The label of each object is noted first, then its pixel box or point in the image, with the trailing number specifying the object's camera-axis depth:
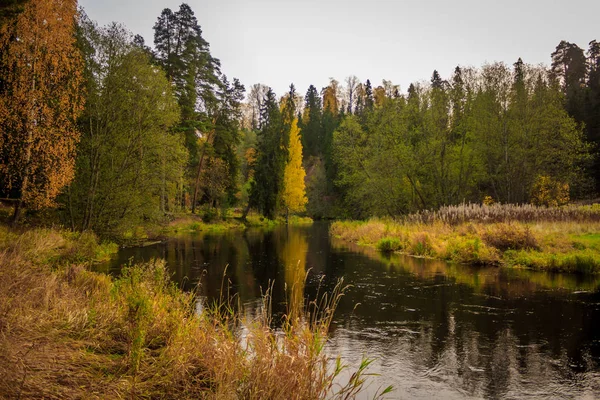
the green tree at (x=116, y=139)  19.16
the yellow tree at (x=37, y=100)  15.52
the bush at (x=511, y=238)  16.28
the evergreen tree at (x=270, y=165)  46.03
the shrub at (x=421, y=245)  19.17
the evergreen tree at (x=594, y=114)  39.71
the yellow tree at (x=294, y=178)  48.28
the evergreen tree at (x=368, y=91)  78.34
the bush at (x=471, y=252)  16.17
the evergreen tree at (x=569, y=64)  53.50
